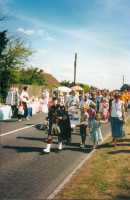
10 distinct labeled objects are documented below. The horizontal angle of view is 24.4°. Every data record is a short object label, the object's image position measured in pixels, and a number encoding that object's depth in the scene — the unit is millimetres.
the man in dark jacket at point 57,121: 9724
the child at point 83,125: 10658
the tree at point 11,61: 38781
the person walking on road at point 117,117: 10841
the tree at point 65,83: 52559
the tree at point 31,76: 43964
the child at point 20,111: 17053
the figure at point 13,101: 18578
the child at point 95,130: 10551
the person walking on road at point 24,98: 17472
